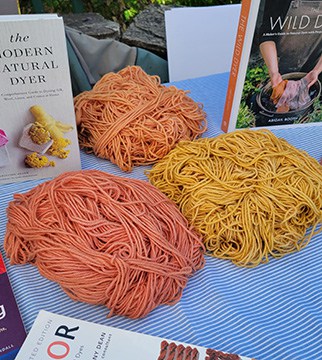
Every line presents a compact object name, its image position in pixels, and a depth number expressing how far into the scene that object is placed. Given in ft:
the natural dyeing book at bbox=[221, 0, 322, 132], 2.95
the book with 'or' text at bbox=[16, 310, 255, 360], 1.64
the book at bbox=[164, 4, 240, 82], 4.75
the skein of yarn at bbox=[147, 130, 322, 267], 2.52
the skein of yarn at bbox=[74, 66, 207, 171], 3.12
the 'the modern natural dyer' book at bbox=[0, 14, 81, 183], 2.35
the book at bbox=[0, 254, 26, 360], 1.76
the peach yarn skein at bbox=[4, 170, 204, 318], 2.08
